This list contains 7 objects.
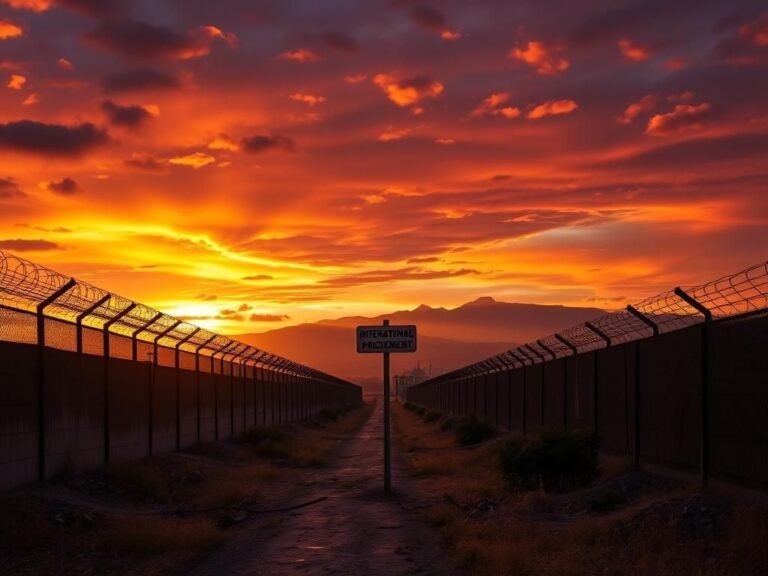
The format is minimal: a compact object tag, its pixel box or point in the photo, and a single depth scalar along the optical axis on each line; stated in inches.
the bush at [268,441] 1165.1
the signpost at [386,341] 725.3
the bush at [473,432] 1298.0
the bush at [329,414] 2642.7
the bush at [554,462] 663.8
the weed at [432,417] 2224.5
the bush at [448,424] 1698.8
